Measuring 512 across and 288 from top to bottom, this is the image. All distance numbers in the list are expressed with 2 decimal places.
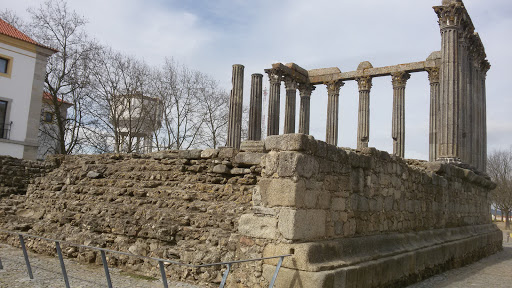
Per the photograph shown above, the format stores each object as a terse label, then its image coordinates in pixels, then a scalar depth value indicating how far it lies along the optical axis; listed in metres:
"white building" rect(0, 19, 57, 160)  23.92
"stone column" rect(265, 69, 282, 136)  22.75
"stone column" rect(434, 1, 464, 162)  14.42
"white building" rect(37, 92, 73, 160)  27.08
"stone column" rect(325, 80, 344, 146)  23.78
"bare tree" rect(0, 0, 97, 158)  24.83
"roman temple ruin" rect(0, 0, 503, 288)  5.72
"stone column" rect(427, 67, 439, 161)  18.52
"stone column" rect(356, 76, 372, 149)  22.52
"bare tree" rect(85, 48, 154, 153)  26.50
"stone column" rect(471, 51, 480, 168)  17.92
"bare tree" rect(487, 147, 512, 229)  40.53
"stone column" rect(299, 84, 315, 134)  24.69
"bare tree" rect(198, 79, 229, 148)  31.45
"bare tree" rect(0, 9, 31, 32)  27.23
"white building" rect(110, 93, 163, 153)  27.30
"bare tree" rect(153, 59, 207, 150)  29.83
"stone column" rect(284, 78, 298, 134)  24.12
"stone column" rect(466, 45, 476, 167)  16.55
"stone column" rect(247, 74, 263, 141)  21.62
